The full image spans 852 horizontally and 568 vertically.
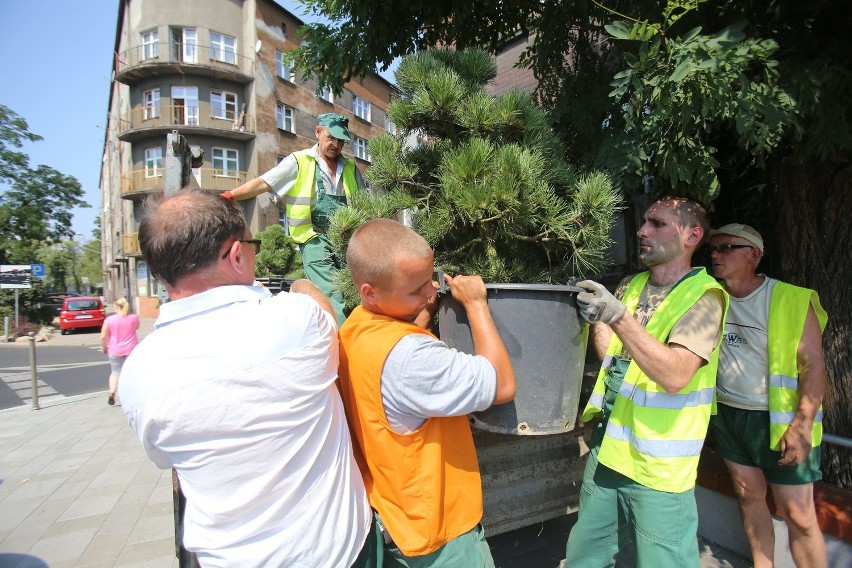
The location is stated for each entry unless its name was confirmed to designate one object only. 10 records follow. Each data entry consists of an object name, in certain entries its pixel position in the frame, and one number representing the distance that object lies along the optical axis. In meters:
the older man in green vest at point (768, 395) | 2.20
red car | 21.39
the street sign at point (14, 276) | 20.69
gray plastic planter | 1.58
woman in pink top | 7.37
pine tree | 1.84
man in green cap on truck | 2.47
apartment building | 22.75
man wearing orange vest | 1.28
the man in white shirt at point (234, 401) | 1.08
